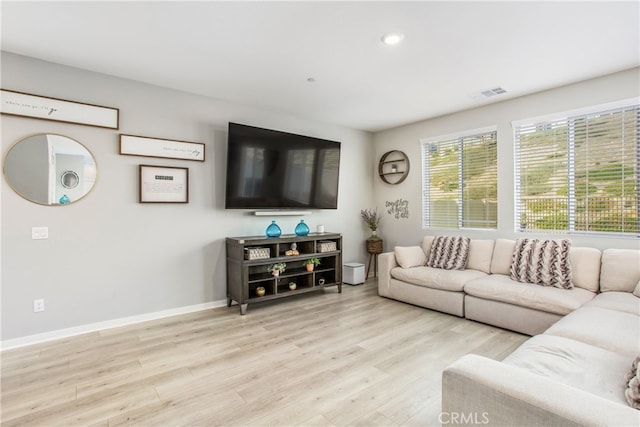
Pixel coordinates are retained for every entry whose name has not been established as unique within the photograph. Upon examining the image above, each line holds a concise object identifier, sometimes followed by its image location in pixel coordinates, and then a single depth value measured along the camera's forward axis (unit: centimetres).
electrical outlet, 289
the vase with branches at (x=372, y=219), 544
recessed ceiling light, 252
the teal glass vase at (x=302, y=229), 439
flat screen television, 386
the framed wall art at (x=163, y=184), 344
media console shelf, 372
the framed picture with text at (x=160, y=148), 333
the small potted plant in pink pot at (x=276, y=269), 398
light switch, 288
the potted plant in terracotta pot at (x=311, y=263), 433
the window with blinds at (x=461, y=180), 427
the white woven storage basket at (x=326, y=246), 446
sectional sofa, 104
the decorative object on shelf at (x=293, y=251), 418
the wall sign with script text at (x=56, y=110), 276
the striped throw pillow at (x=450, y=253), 404
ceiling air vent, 367
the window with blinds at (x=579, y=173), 322
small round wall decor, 523
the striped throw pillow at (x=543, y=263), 315
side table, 537
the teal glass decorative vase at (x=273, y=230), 413
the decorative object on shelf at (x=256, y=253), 375
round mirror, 280
